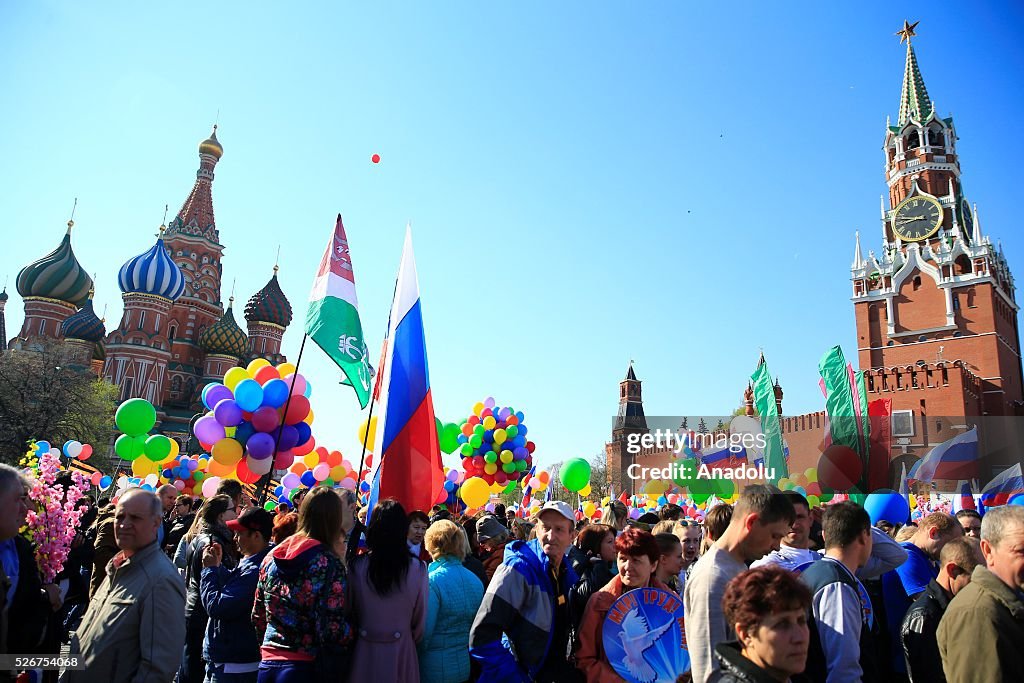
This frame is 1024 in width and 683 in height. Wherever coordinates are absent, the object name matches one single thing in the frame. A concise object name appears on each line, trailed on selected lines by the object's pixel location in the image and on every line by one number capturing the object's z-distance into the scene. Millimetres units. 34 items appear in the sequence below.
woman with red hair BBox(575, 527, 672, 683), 3711
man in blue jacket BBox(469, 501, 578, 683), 3994
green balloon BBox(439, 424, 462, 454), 16922
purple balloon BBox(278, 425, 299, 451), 11188
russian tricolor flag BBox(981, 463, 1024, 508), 19812
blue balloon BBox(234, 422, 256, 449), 10922
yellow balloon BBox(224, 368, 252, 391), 11734
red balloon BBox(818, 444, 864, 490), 18094
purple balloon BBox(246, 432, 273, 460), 10719
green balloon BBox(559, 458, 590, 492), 14883
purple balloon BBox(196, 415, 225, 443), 10953
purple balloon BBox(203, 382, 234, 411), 11516
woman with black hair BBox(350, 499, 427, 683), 3531
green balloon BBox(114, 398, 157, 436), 14875
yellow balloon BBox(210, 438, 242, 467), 10812
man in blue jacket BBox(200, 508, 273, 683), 3955
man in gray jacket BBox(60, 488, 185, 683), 3150
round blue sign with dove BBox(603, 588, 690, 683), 3533
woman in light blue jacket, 3992
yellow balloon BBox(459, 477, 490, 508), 14250
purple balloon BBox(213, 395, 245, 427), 10797
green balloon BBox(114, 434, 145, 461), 15070
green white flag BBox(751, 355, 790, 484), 20297
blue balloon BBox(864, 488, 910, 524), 8984
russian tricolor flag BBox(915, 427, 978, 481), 26300
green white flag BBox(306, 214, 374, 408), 7266
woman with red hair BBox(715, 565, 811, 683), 2184
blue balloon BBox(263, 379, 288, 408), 10922
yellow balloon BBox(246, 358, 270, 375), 11733
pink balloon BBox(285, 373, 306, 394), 11484
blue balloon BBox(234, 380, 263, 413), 10812
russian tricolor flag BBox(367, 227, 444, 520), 5730
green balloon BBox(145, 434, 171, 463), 14922
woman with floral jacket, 3367
